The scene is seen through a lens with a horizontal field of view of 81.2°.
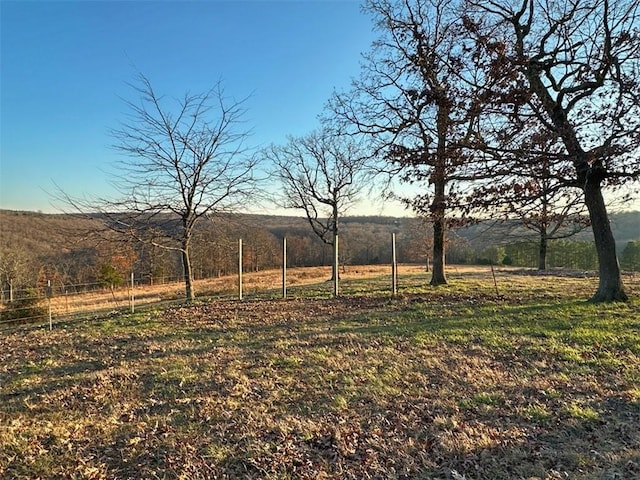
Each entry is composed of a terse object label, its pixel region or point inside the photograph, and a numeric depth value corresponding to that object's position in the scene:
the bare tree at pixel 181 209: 11.03
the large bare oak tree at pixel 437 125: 8.11
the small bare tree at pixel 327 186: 20.19
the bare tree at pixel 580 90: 7.52
